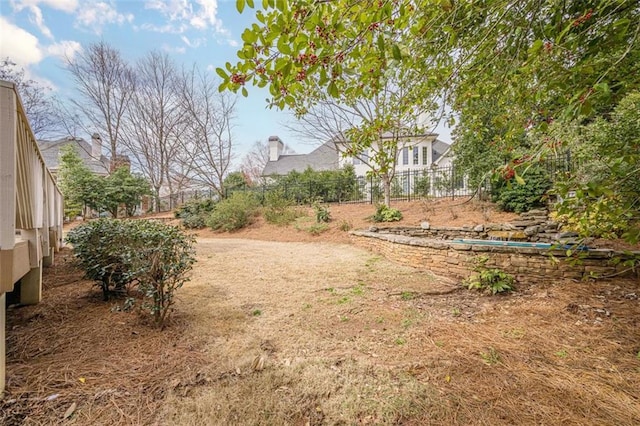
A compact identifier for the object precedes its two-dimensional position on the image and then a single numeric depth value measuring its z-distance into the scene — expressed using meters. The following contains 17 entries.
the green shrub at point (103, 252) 2.94
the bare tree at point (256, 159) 26.14
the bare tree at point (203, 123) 15.31
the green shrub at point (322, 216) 9.69
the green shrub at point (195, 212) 12.09
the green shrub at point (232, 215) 10.92
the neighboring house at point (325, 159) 21.25
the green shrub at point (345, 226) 8.72
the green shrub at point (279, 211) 10.50
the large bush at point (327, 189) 13.92
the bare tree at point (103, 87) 15.53
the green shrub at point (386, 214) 8.49
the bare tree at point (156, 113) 16.30
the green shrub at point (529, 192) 7.07
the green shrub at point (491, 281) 3.67
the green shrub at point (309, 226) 8.98
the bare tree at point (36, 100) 11.54
